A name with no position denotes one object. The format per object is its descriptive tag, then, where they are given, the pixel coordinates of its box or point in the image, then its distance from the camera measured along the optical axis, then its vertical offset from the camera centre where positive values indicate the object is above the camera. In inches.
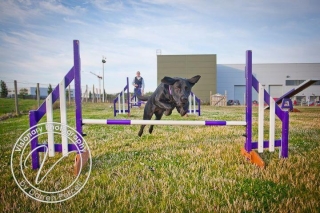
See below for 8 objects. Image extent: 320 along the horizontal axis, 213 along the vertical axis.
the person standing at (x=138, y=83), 320.8 +29.3
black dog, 112.1 +1.2
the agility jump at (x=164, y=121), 84.9 -10.5
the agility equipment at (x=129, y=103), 319.6 -5.9
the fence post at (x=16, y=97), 342.3 +7.5
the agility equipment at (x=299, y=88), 176.9 +9.8
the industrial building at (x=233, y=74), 1111.4 +156.1
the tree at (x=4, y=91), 370.9 +20.7
